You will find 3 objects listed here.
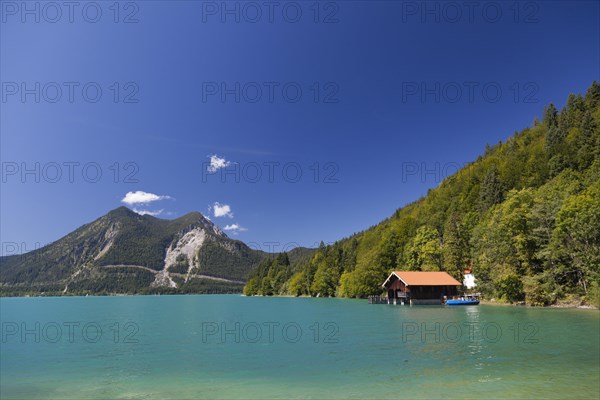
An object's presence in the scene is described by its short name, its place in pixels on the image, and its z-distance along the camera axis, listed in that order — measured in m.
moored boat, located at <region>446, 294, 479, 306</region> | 62.62
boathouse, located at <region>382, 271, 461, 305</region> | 69.44
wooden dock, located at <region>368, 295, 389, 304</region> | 76.25
